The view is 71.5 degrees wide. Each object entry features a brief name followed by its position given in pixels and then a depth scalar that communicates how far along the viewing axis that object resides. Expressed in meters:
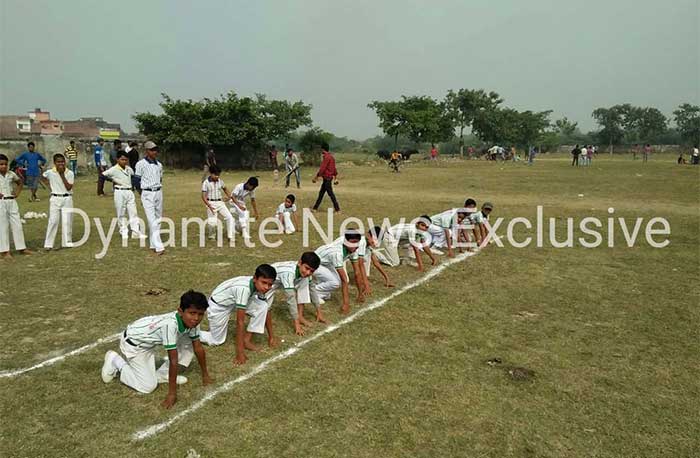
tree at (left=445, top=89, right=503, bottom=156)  60.00
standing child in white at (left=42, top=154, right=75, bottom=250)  8.84
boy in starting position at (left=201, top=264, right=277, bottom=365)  4.77
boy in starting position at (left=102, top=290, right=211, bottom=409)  3.98
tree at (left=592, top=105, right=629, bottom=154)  81.00
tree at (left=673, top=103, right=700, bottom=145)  76.19
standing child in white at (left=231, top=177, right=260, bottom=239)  10.34
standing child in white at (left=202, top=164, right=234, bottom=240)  9.73
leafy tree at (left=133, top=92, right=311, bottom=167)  31.53
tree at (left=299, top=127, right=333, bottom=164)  40.21
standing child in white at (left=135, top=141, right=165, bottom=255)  9.05
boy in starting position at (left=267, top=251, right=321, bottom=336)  5.37
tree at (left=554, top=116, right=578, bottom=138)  99.97
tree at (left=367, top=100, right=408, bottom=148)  51.50
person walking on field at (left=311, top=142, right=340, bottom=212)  13.73
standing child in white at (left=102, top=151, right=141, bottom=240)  9.35
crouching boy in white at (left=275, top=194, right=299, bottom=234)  11.23
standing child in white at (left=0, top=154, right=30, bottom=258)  8.39
